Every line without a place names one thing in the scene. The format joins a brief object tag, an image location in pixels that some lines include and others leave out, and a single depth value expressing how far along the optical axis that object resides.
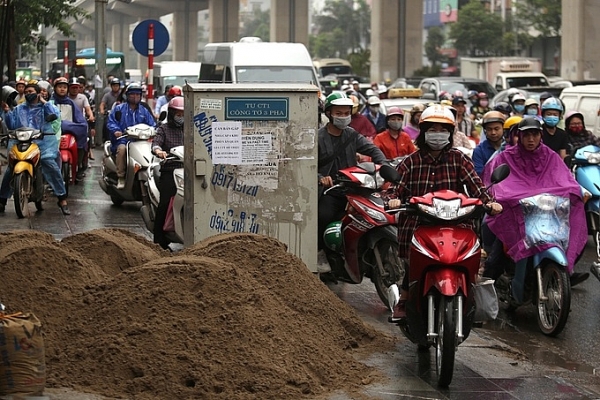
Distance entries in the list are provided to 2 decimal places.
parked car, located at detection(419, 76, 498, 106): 39.25
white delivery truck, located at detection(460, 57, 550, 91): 41.03
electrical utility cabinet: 9.95
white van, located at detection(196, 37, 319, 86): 24.58
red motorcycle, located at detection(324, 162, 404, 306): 9.88
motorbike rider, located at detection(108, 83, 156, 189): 16.81
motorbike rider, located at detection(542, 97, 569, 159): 13.91
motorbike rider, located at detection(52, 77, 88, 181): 18.41
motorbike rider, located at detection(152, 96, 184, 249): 12.30
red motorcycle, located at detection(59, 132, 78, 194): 18.03
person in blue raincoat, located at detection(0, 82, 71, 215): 15.73
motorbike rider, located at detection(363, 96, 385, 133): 22.56
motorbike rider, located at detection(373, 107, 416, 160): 14.20
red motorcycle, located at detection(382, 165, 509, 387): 7.07
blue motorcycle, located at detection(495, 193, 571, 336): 9.19
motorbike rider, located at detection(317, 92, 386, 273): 10.80
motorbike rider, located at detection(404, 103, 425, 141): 16.56
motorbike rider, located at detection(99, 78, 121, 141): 25.39
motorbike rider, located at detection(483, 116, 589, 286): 9.43
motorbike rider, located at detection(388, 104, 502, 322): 7.84
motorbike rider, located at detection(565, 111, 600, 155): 14.32
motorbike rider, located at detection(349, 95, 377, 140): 17.94
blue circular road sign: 22.19
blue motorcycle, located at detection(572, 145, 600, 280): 13.26
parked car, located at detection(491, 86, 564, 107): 31.98
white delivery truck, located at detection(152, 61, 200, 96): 38.94
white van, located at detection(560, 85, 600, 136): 19.98
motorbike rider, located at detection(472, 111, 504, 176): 12.28
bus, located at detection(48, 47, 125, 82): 50.39
